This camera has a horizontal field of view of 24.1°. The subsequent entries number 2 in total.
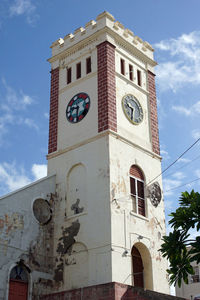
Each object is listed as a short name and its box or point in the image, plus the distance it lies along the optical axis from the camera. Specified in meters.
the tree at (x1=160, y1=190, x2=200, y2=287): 17.44
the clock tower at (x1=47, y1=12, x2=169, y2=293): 25.14
